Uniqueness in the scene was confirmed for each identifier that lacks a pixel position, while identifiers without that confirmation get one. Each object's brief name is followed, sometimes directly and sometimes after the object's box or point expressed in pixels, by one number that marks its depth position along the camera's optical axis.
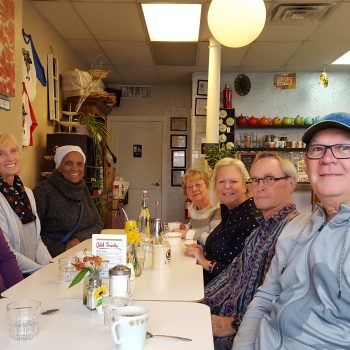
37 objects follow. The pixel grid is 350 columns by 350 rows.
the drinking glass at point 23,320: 1.16
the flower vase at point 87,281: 1.43
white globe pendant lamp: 2.62
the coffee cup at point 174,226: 3.16
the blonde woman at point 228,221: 2.23
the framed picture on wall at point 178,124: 7.08
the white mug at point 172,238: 2.63
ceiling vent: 3.80
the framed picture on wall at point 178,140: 7.11
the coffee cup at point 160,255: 2.01
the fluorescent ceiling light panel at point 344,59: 5.40
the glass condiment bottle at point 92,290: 1.40
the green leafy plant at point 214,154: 4.62
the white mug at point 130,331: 1.06
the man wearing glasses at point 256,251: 1.73
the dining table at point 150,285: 1.60
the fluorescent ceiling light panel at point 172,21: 3.85
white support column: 4.74
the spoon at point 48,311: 1.36
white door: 7.17
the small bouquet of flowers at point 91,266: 1.42
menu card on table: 1.56
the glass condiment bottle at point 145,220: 2.73
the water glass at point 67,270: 1.77
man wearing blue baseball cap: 1.19
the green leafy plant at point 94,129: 4.54
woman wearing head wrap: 3.30
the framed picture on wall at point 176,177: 7.11
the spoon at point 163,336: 1.18
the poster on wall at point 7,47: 2.76
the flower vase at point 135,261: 1.85
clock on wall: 6.14
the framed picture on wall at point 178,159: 7.12
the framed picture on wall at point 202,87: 6.19
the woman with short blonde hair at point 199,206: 3.02
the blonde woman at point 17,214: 2.63
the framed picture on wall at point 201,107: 6.16
